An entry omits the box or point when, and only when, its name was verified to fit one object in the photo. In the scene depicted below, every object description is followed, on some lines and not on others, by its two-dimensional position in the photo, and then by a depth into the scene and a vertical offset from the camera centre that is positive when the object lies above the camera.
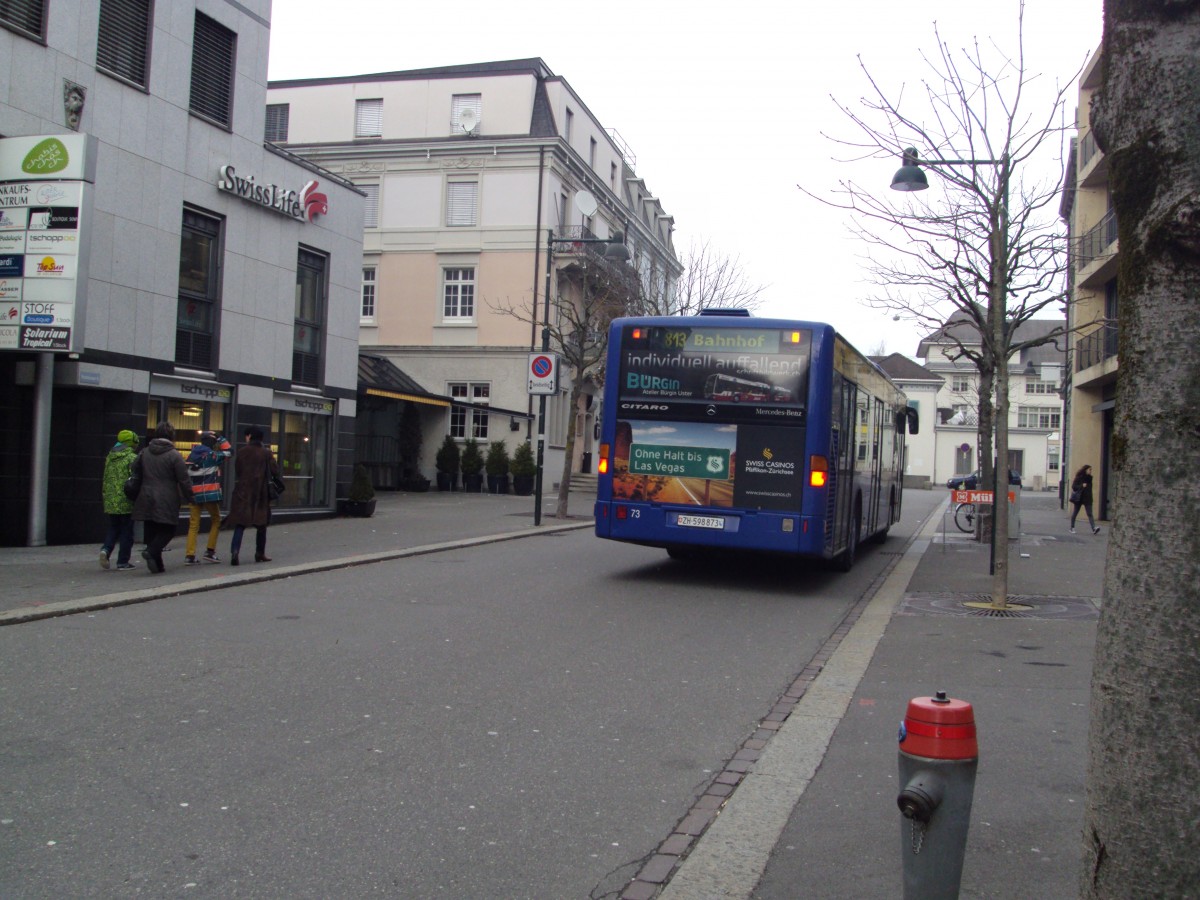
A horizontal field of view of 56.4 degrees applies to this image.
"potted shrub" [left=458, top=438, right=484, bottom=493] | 35.38 -0.22
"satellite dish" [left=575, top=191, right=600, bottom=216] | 34.03 +8.06
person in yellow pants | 13.78 -0.44
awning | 30.19 +1.99
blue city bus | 12.52 +0.44
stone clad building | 14.20 +2.89
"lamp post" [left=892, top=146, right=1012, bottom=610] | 12.16 +2.11
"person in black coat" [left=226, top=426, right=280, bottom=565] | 13.89 -0.47
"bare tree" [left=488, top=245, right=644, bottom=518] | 25.38 +5.08
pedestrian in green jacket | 12.84 -0.68
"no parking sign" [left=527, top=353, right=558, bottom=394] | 21.38 +1.73
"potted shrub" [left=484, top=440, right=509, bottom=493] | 34.97 -0.14
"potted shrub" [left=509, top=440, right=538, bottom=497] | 34.94 -0.21
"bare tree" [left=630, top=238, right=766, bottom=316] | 37.16 +5.95
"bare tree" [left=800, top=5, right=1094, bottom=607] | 12.56 +3.33
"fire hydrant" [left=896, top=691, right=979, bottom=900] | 3.21 -0.88
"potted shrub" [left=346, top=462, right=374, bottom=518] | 22.42 -0.84
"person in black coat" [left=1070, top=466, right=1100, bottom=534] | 25.30 -0.04
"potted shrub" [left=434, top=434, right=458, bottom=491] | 35.38 -0.16
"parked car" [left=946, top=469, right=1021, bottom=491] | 24.75 +0.05
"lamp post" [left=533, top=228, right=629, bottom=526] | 21.31 +2.50
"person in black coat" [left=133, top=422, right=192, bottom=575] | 12.72 -0.55
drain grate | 11.73 -1.33
